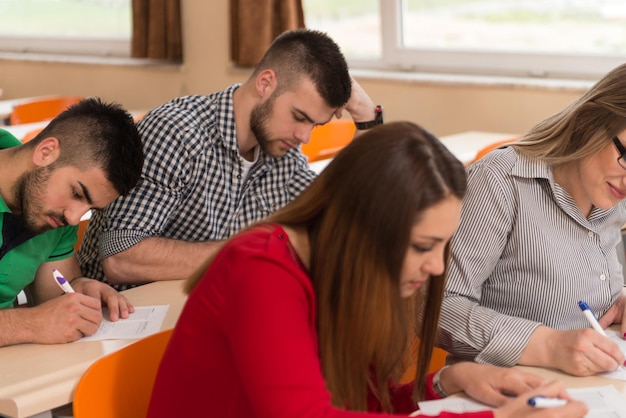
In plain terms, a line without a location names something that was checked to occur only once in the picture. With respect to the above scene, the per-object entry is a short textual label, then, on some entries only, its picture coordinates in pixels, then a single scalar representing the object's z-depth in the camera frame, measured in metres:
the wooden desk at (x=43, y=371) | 1.75
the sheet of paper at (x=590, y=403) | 1.61
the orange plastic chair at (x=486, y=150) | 3.57
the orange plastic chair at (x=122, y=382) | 1.64
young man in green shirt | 2.15
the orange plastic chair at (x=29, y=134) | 4.24
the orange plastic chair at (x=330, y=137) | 4.41
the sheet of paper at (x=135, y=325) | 2.09
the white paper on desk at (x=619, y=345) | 1.77
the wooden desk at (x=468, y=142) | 3.92
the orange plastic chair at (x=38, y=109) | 5.47
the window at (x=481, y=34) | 4.44
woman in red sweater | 1.38
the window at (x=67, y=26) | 6.45
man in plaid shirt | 2.59
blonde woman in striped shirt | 1.99
